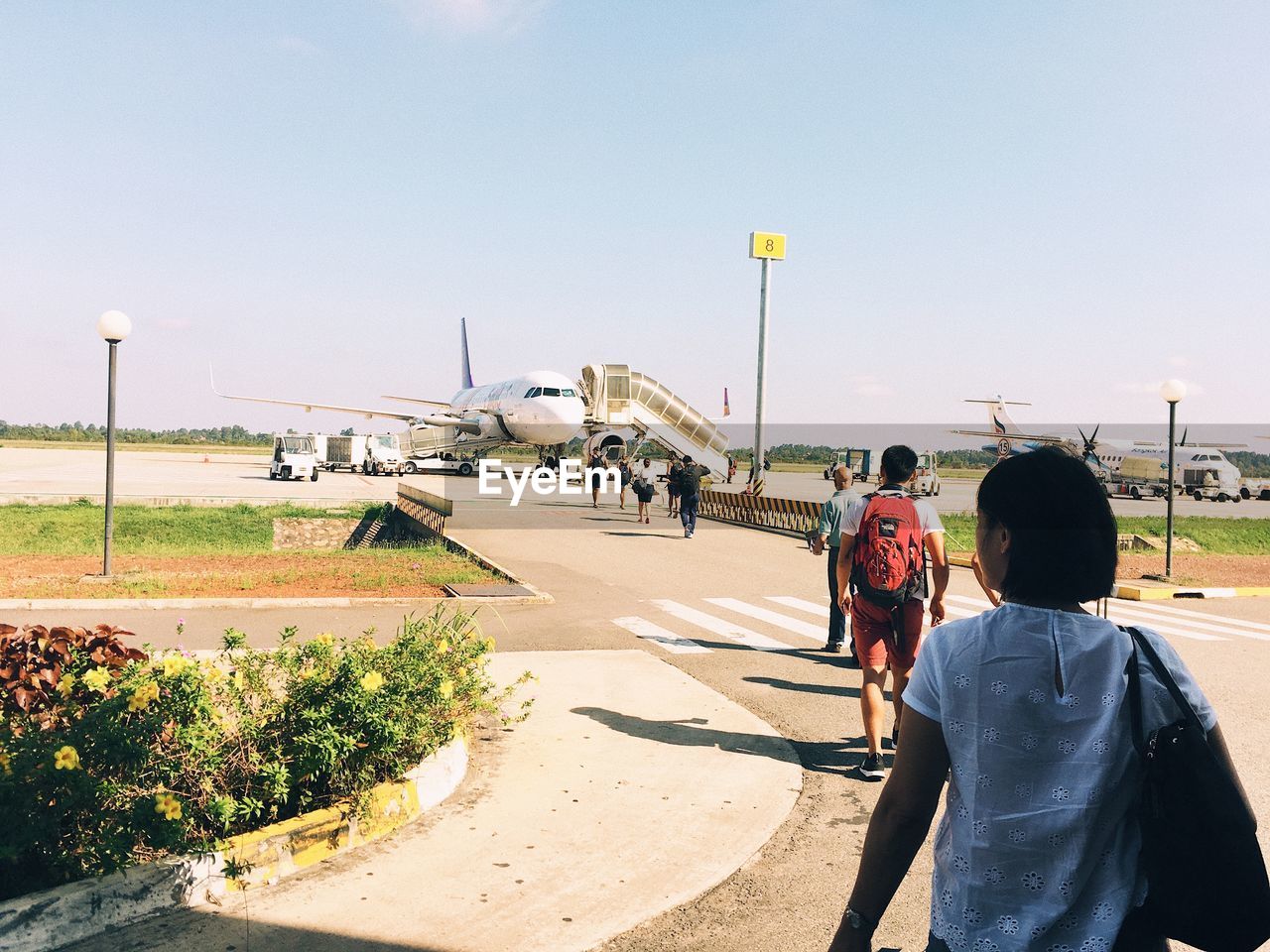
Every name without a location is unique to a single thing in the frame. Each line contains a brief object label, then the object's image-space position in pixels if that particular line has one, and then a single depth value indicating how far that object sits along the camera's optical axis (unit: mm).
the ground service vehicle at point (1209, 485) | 46500
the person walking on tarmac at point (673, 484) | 23266
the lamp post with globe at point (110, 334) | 13477
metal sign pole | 30484
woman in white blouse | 1908
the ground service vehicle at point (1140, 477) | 46656
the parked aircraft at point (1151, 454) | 46750
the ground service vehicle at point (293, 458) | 44781
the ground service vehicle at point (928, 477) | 41375
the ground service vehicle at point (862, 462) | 49812
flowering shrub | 3834
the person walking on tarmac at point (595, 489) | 30925
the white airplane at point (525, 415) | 40938
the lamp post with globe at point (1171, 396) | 15702
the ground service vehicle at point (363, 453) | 52562
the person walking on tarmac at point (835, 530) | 9484
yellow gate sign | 31094
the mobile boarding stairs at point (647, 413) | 43188
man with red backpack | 5738
